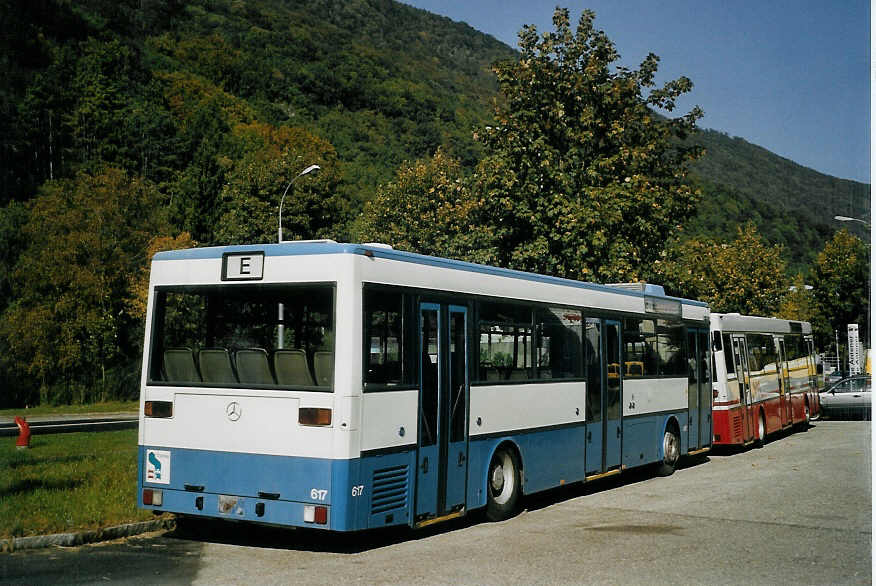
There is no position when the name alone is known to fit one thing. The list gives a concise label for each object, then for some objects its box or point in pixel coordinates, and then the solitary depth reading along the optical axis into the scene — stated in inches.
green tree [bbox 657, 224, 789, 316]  2085.4
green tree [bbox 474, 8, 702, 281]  972.6
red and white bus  808.3
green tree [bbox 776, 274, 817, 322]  2028.1
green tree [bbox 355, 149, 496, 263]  1556.2
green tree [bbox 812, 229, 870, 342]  1228.7
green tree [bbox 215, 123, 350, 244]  1755.7
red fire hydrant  770.2
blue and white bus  364.8
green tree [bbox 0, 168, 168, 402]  1757.9
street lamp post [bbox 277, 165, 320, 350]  382.9
